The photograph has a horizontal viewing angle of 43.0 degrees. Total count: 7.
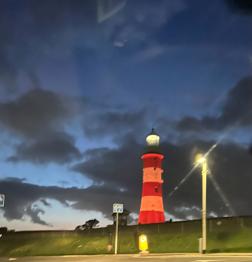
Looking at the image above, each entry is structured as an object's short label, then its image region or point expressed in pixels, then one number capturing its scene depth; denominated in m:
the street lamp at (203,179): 20.35
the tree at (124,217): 60.96
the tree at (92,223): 69.12
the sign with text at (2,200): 21.02
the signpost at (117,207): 27.93
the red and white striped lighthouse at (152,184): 42.77
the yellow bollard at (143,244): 24.97
